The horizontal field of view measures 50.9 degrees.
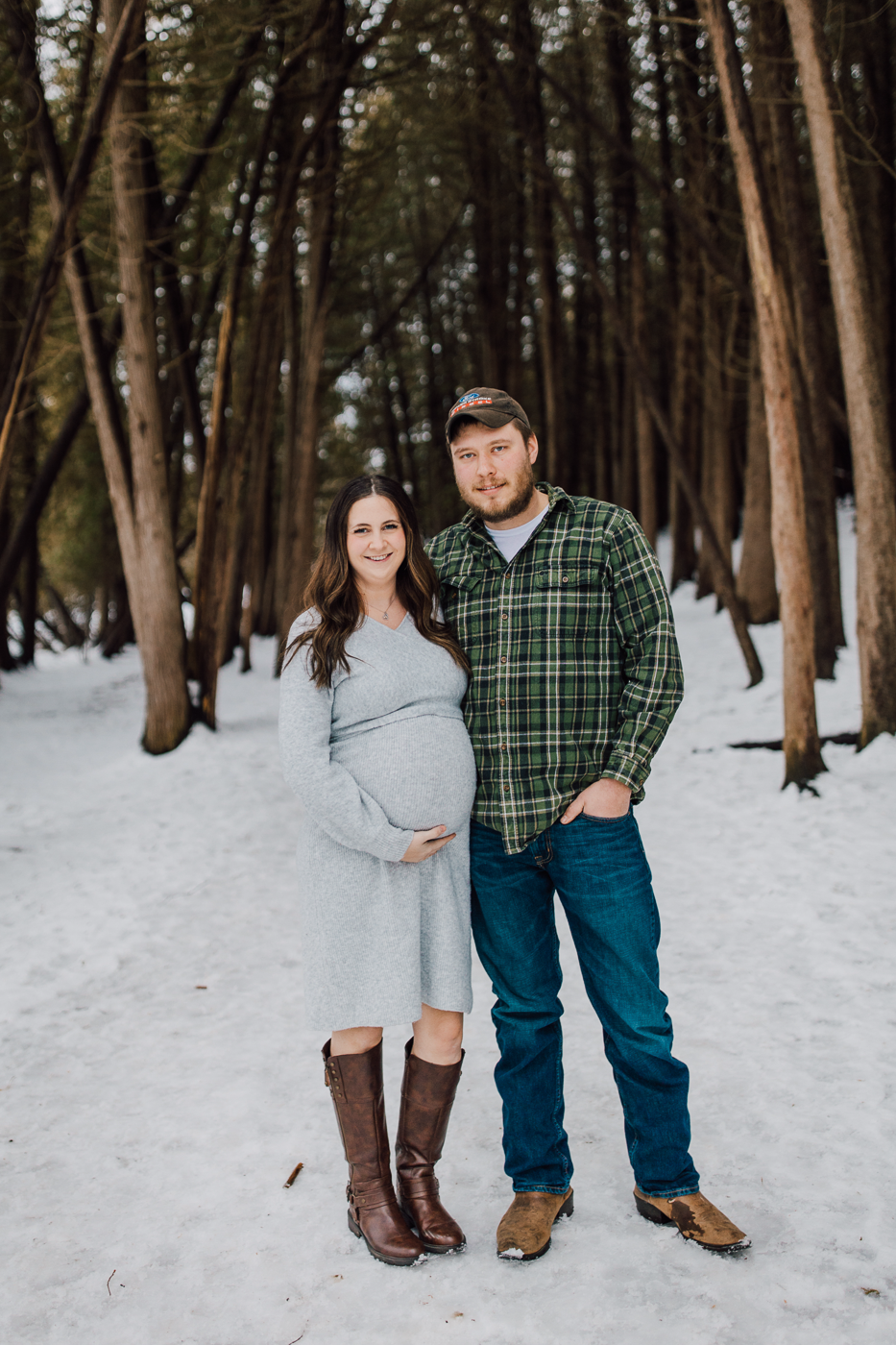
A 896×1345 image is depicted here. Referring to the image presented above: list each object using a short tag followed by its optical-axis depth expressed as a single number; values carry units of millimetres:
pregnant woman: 2277
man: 2318
